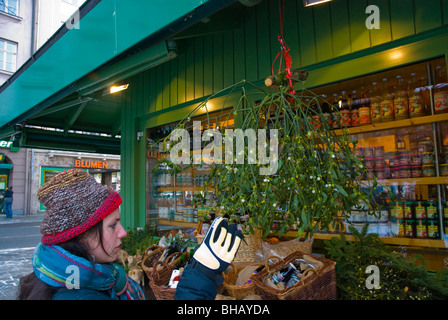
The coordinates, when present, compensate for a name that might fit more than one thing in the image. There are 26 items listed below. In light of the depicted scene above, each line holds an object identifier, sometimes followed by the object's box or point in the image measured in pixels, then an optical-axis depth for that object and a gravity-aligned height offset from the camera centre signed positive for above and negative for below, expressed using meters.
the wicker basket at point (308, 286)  1.80 -0.63
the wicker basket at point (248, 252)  2.71 -0.62
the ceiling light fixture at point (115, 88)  3.81 +1.16
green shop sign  8.99 +1.23
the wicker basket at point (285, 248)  2.49 -0.55
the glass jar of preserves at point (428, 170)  2.54 +0.04
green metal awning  2.32 +1.22
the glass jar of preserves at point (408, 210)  2.63 -0.29
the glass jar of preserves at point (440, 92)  2.38 +0.65
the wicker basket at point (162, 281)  2.37 -0.80
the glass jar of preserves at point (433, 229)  2.45 -0.42
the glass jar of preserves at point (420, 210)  2.56 -0.28
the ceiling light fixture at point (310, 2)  1.97 +1.11
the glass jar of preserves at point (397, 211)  2.68 -0.30
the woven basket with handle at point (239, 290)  2.28 -0.80
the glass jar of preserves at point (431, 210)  2.50 -0.28
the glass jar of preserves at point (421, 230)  2.52 -0.44
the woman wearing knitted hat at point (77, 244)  1.08 -0.23
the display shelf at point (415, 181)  2.46 -0.04
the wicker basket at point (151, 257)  3.11 -0.74
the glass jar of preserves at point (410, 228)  2.60 -0.44
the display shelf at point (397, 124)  2.47 +0.45
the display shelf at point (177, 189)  4.27 -0.10
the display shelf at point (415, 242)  2.39 -0.53
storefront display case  2.46 +0.31
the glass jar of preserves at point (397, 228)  2.65 -0.44
